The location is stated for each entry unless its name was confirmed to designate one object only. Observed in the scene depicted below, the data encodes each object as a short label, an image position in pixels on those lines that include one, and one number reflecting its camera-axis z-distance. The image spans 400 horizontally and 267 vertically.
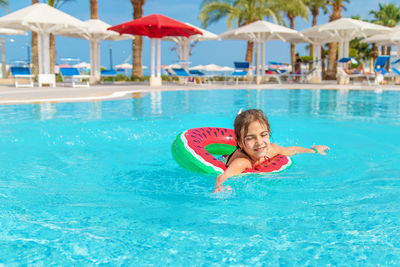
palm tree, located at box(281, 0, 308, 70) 28.52
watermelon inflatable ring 3.08
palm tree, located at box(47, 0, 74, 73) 21.27
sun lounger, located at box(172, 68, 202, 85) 17.61
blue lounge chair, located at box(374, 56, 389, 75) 17.80
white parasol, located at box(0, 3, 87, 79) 13.70
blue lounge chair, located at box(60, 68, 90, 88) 15.41
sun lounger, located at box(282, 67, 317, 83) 20.33
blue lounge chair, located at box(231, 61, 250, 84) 20.15
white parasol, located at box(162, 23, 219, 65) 19.22
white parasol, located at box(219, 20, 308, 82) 18.30
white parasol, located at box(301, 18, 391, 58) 17.28
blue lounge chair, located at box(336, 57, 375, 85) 17.33
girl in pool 2.70
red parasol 15.14
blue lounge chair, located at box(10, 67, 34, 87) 14.48
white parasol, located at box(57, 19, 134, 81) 18.20
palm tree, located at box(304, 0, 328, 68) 32.59
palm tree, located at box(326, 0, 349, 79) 22.23
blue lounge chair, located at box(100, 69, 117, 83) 19.21
